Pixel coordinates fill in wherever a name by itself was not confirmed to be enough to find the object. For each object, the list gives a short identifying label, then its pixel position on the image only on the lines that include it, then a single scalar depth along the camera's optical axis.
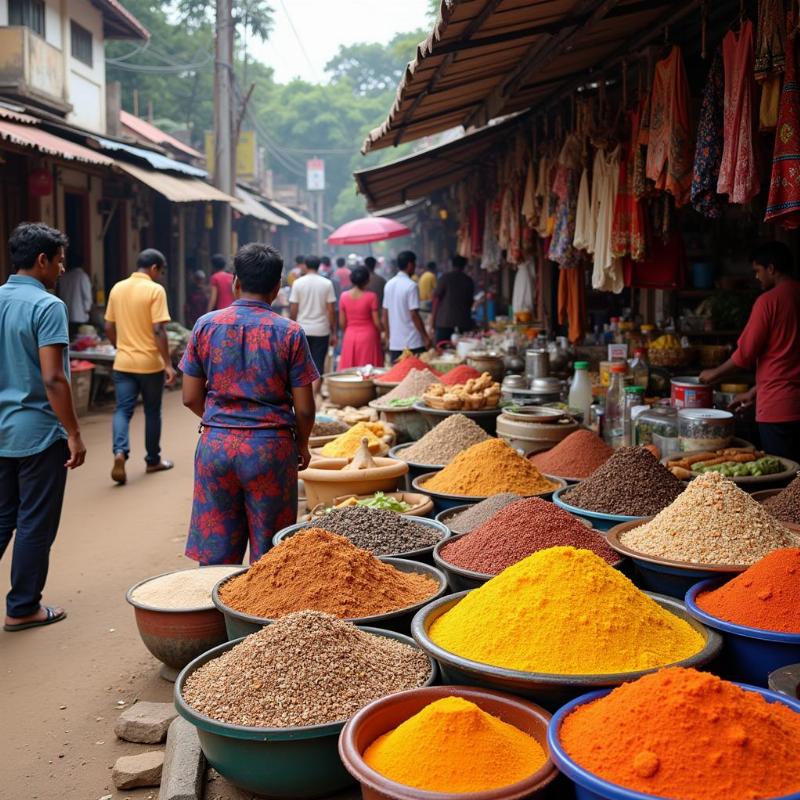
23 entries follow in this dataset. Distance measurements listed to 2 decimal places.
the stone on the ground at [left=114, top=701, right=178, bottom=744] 3.28
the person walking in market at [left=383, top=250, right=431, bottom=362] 10.05
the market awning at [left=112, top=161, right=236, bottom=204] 12.09
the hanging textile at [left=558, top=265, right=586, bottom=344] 7.80
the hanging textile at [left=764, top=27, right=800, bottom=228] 3.57
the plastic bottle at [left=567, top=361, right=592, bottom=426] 5.89
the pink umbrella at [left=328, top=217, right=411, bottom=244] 16.69
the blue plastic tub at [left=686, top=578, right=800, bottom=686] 2.22
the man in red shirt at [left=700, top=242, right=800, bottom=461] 4.77
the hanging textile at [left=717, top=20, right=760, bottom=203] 3.92
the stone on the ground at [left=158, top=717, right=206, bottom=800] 2.62
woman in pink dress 9.53
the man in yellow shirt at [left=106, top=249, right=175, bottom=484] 7.40
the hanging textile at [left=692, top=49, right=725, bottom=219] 4.30
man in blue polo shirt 4.18
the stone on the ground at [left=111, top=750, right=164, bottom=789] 2.99
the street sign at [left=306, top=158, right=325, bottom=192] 41.22
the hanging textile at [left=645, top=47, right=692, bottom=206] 4.72
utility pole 15.67
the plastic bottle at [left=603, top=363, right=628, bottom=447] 5.21
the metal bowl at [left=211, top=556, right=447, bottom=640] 2.70
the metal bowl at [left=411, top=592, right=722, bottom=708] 2.07
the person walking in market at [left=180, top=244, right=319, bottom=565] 3.68
